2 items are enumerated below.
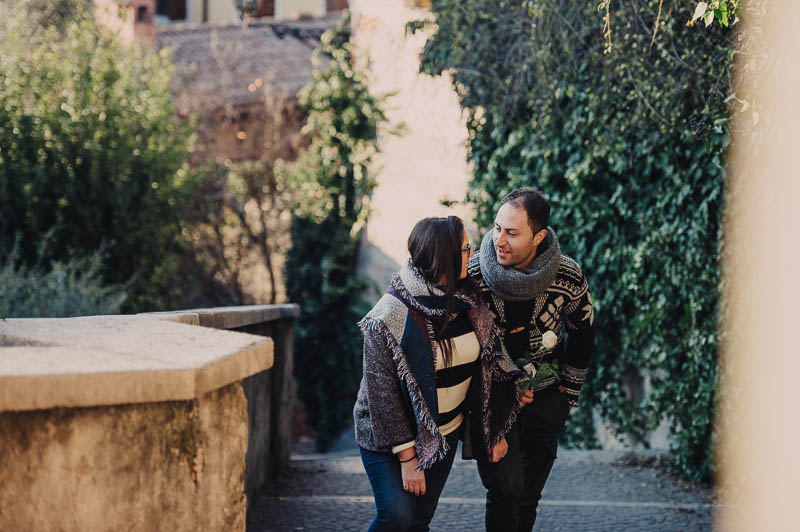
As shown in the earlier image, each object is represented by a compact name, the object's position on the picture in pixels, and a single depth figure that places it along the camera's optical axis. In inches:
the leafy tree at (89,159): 420.2
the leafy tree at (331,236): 527.5
